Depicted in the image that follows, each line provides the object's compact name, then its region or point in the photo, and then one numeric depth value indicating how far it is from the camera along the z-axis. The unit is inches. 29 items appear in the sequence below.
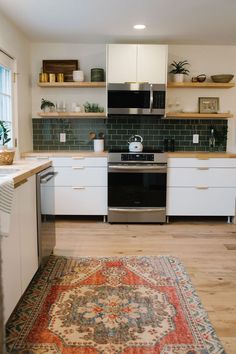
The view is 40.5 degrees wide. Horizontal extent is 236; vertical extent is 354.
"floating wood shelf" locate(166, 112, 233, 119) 166.4
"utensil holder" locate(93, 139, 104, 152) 165.3
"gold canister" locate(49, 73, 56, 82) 163.8
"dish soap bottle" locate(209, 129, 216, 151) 174.9
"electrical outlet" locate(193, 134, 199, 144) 176.7
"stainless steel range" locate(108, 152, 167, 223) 153.3
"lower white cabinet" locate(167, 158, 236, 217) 156.0
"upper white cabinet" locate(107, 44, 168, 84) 155.0
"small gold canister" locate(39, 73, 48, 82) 164.7
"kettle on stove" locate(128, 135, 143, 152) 157.6
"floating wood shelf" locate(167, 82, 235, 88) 164.1
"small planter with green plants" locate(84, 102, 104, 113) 170.2
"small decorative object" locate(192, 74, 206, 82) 167.8
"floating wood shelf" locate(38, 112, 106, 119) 165.8
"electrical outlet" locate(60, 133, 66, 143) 175.8
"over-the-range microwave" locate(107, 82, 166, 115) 155.7
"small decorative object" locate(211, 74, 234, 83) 165.5
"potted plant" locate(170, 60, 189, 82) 166.2
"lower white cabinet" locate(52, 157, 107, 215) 156.0
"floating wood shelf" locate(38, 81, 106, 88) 162.3
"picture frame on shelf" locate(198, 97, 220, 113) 173.6
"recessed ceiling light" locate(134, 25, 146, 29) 140.6
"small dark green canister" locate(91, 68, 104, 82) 164.6
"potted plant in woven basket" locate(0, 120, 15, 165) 94.2
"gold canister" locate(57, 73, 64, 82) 165.3
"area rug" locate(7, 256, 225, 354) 67.7
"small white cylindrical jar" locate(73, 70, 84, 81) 164.2
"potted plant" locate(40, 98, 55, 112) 168.6
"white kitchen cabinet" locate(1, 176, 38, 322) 67.2
